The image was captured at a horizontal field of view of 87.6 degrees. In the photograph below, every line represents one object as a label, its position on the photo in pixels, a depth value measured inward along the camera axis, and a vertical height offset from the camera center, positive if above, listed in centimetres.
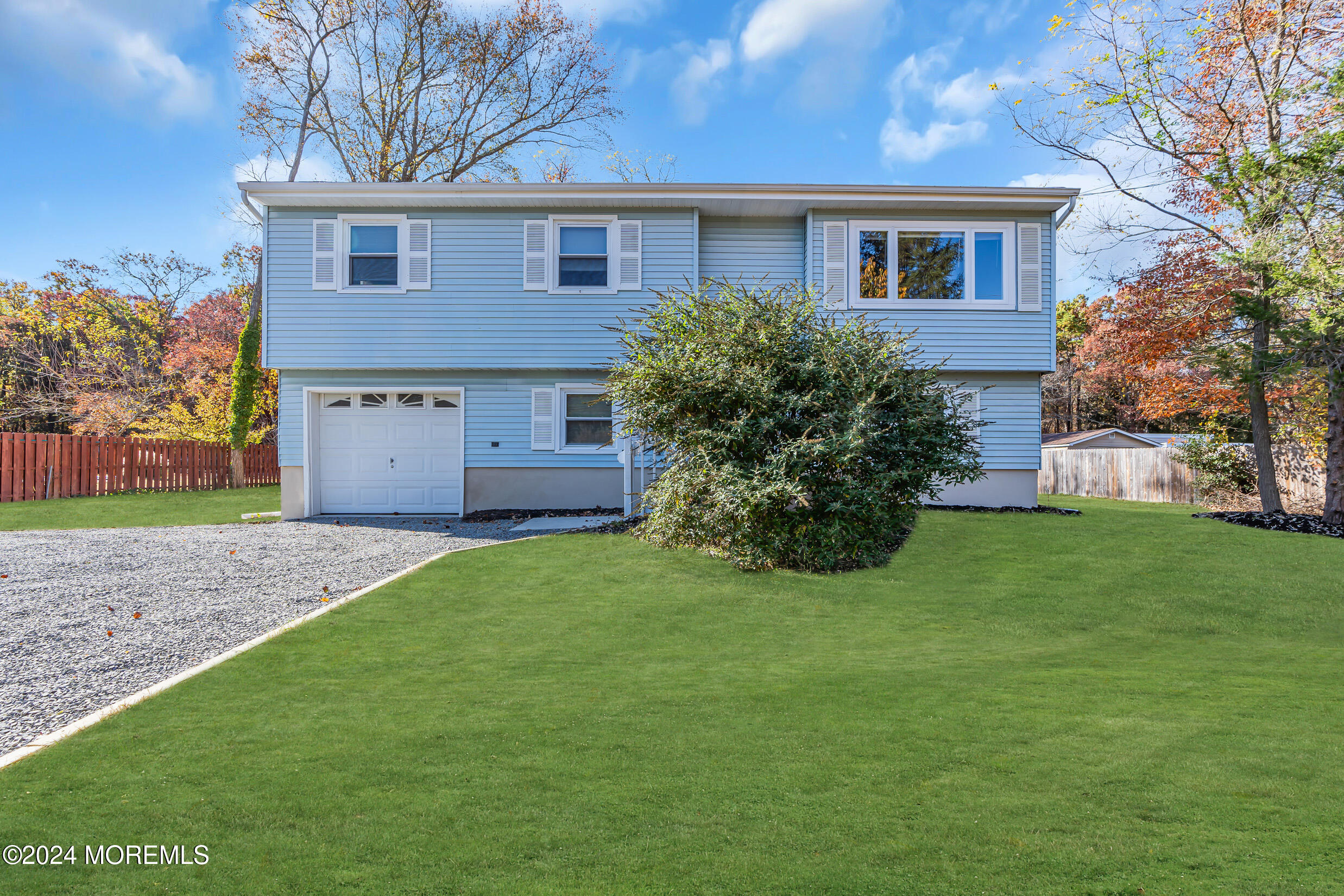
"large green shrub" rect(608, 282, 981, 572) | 804 +24
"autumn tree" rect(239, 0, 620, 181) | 2033 +1104
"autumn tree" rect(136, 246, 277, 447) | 2359 +207
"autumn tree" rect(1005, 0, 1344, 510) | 1188 +660
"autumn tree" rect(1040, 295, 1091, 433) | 3509 +377
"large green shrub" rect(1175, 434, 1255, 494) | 1706 -30
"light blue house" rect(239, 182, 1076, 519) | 1315 +286
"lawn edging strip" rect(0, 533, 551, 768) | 331 -144
